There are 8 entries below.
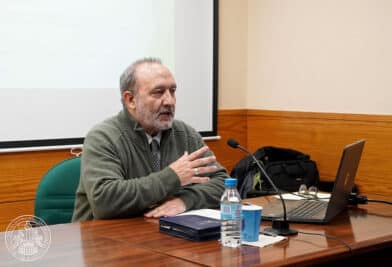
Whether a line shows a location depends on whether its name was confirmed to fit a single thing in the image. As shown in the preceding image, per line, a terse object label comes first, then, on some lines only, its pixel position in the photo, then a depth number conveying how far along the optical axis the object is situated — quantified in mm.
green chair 2678
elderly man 2344
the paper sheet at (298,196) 2648
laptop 2148
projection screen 3295
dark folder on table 1939
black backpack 3594
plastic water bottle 1850
